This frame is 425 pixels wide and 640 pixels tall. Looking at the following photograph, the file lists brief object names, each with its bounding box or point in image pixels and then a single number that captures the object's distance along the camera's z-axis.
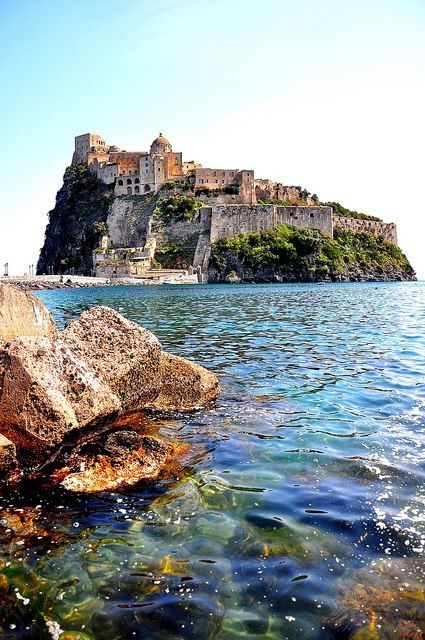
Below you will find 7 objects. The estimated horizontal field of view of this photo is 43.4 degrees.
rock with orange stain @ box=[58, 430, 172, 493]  5.95
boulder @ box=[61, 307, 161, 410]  7.29
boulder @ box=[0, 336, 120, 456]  5.55
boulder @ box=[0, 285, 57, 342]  7.87
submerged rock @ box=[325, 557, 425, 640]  3.56
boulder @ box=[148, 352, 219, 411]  9.54
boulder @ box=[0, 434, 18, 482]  5.56
